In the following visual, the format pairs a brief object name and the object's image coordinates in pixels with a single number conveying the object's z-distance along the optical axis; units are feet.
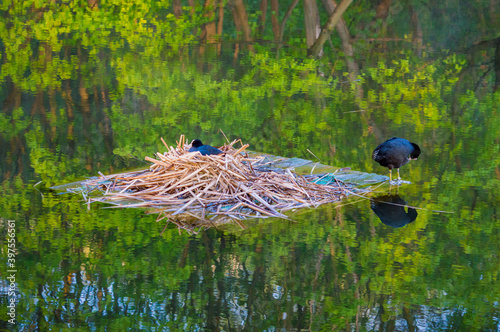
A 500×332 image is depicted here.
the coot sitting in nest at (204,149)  43.47
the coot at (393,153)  44.55
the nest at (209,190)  38.45
